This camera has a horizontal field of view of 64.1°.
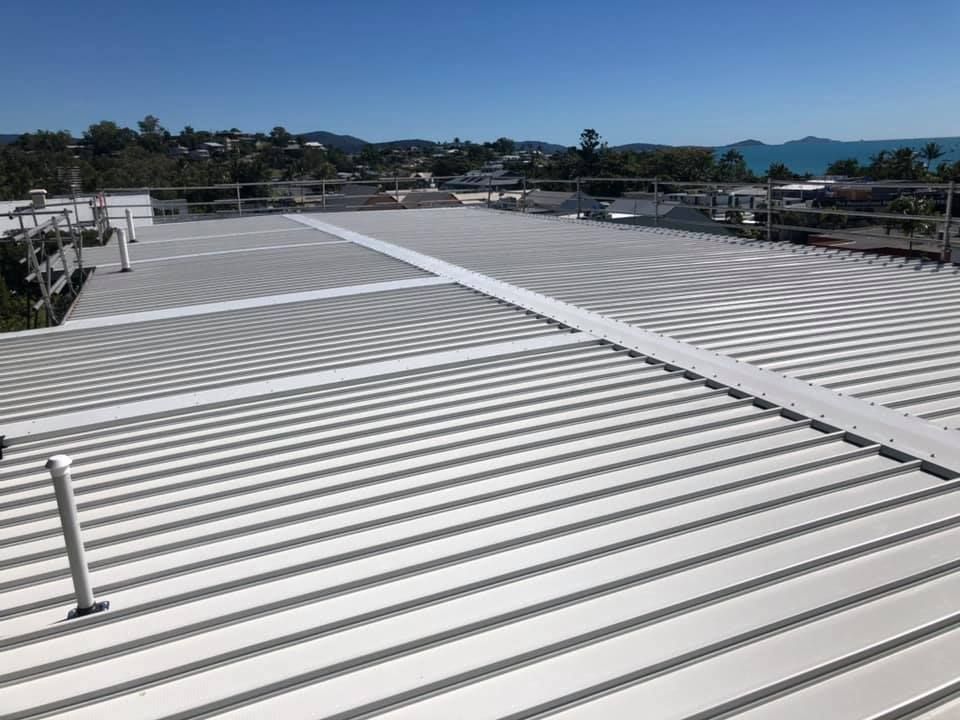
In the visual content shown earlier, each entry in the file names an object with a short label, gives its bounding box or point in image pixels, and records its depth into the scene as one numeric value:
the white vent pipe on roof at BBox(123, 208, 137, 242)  14.16
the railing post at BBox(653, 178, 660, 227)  14.52
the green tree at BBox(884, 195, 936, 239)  33.53
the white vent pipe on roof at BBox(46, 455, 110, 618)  2.47
